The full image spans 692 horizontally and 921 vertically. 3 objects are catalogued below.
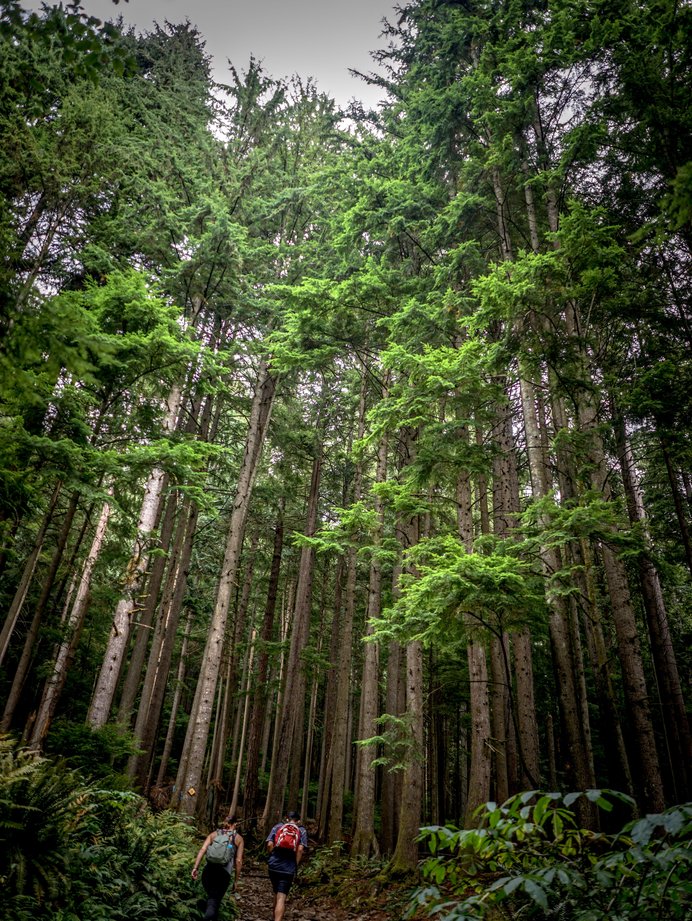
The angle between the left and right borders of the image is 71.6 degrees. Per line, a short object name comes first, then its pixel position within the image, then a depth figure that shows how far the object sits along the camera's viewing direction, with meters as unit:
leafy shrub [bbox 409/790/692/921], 1.99
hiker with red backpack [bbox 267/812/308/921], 7.68
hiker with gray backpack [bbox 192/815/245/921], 6.69
